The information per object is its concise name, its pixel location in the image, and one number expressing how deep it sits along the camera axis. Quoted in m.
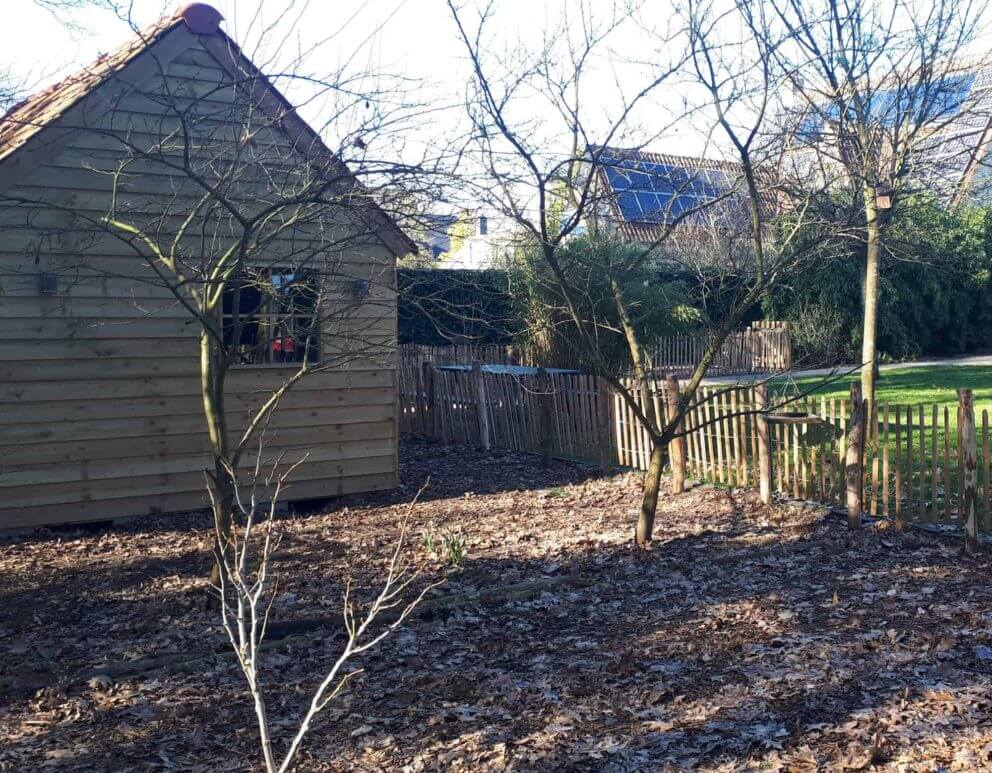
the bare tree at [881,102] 9.59
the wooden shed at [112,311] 8.70
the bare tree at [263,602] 2.75
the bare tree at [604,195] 6.65
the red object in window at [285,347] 10.27
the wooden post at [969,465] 7.36
